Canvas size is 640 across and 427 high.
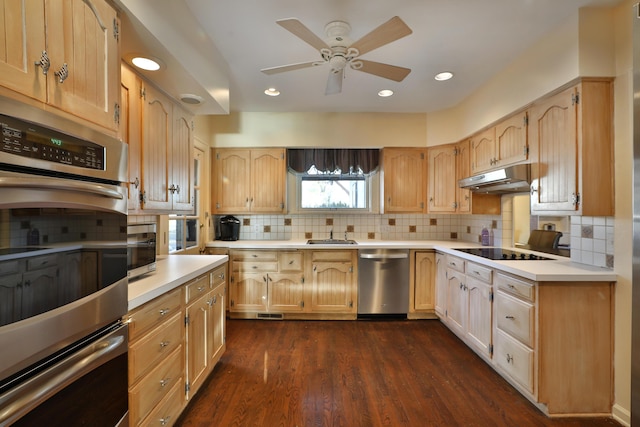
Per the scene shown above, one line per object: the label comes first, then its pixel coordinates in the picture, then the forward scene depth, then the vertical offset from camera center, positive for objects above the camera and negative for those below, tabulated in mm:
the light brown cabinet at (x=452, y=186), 3227 +339
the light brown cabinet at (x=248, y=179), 3621 +439
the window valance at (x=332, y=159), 3775 +734
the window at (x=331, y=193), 4008 +287
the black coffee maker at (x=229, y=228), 3607 -198
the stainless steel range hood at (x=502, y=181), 2229 +285
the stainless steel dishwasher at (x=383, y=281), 3332 -815
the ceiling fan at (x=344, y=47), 1516 +1007
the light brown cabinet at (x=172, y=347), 1272 -765
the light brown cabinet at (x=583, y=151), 1794 +413
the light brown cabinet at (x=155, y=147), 1611 +434
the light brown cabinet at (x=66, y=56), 819 +541
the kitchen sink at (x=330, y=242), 3535 -381
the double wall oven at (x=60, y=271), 715 -180
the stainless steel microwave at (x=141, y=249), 1543 -213
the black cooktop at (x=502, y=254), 2375 -382
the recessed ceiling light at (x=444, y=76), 2590 +1295
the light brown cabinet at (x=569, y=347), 1782 -866
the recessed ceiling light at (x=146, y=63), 1599 +877
